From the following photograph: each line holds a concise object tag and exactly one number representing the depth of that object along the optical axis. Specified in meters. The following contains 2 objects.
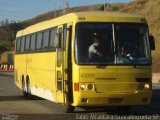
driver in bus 17.28
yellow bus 17.19
